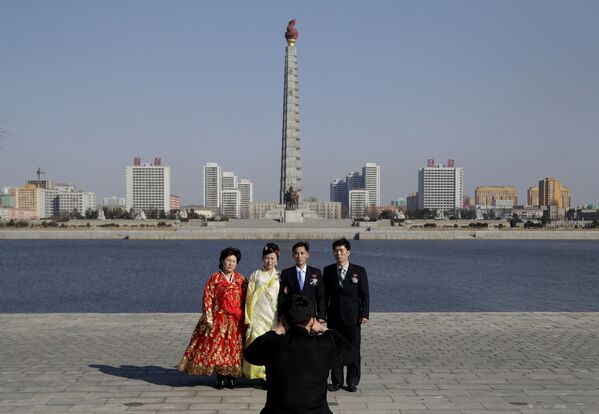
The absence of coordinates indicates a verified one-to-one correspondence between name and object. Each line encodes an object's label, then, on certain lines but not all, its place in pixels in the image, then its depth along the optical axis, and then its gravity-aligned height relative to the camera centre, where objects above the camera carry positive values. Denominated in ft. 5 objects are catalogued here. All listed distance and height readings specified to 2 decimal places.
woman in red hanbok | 22.80 -3.83
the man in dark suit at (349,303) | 23.21 -3.11
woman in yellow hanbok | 22.50 -2.89
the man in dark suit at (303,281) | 22.33 -2.28
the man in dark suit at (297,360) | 11.43 -2.46
